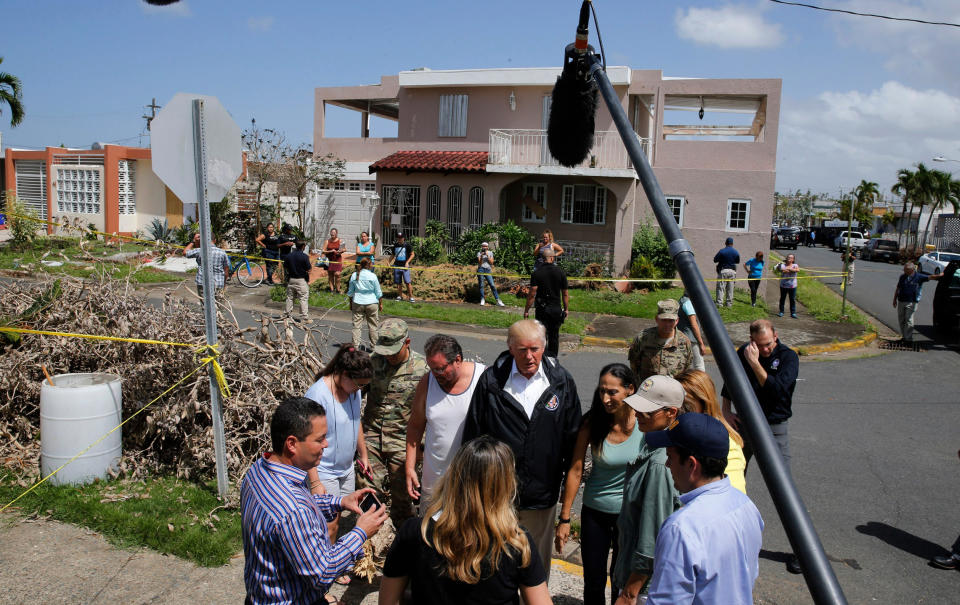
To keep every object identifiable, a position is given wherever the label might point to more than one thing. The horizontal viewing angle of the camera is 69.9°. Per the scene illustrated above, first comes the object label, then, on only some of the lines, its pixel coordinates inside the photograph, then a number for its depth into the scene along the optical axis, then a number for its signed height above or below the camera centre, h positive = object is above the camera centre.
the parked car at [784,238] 48.94 -0.06
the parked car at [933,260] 29.71 -0.74
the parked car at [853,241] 47.05 -0.11
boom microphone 3.21 +0.58
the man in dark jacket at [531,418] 3.80 -1.07
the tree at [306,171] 24.67 +1.72
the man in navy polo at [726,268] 16.77 -0.82
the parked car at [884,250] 41.50 -0.53
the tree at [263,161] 24.09 +1.95
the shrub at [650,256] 20.05 -0.72
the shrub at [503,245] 20.14 -0.57
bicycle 17.94 -1.52
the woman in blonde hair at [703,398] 3.51 -0.88
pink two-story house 20.44 +2.12
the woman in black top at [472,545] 2.43 -1.14
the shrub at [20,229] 22.80 -0.72
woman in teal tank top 3.77 -1.29
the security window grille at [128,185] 28.67 +1.09
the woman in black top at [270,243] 18.16 -0.69
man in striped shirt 2.72 -1.23
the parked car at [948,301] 14.00 -1.19
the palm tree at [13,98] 24.81 +3.92
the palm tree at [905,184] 50.41 +4.26
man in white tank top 4.09 -1.12
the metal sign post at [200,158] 4.91 +0.41
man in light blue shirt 2.40 -1.06
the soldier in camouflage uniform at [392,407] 4.72 -1.30
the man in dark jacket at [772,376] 5.02 -1.02
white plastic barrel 5.18 -1.65
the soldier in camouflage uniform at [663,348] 6.04 -1.03
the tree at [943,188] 48.25 +3.91
